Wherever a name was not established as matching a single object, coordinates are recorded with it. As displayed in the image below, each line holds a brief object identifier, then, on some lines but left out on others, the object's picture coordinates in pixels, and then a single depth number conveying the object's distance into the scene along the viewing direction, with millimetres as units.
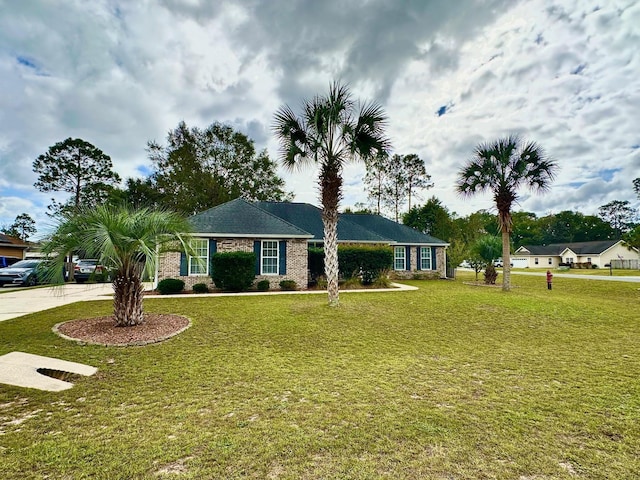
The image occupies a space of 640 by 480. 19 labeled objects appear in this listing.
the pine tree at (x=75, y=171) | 23109
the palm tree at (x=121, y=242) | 6676
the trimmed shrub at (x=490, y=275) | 19606
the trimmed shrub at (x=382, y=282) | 17173
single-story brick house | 15094
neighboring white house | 48188
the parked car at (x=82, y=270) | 21625
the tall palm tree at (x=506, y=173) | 15961
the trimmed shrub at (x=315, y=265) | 17469
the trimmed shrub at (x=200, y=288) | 14312
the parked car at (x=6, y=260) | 23939
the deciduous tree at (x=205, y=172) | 31594
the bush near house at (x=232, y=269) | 14336
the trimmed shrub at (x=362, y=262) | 17344
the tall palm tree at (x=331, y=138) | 10305
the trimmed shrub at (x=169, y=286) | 13719
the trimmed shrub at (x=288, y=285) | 15477
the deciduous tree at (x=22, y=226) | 48703
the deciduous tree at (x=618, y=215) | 73000
